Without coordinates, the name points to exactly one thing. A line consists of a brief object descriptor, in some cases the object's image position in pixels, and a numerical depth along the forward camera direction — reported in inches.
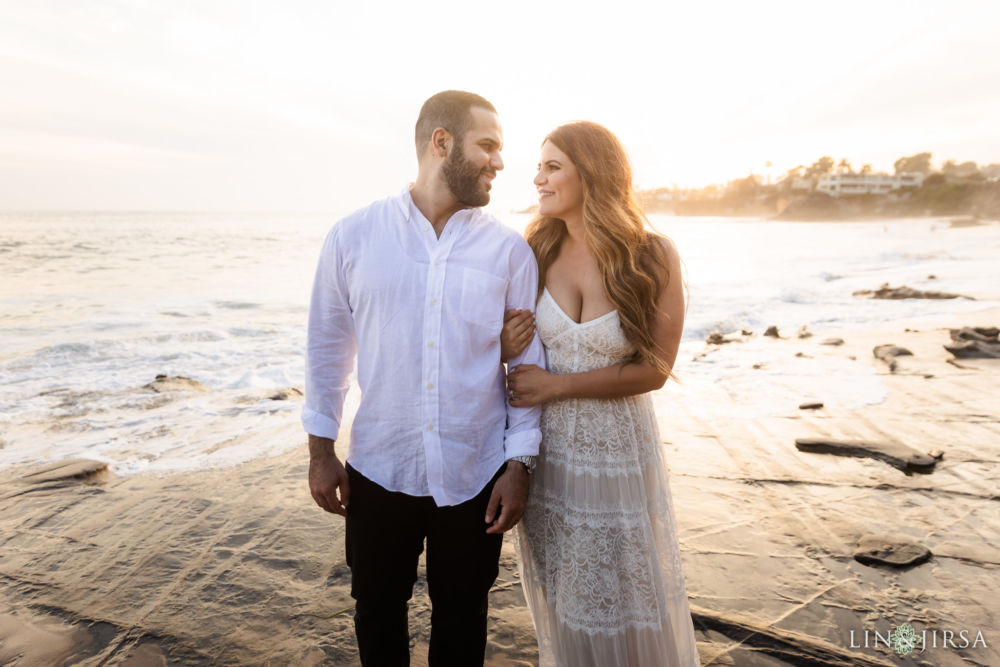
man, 75.6
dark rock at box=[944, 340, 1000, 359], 274.4
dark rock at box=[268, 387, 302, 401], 258.9
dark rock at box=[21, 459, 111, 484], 163.9
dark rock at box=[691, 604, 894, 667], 94.7
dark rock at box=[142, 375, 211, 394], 272.8
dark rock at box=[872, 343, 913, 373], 281.0
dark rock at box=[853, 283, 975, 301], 480.4
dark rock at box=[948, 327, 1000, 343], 286.8
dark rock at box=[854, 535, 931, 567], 119.6
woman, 80.4
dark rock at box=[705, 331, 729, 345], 372.6
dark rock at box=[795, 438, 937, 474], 162.7
